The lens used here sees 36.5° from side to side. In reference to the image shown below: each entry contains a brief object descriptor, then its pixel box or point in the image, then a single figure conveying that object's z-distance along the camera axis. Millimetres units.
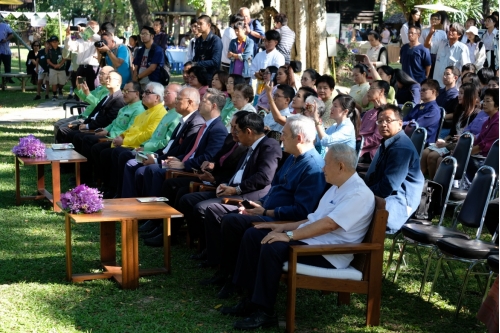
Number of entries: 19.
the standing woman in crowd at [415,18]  15695
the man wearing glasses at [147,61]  12438
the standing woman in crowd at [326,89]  8781
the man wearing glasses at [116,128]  9320
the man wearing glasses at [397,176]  5781
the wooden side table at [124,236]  5586
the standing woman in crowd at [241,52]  11312
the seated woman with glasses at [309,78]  9602
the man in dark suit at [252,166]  6152
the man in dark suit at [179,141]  7805
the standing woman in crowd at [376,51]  13438
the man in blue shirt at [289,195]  5301
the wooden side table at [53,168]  8117
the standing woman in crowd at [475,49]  13758
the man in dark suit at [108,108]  9922
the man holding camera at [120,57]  12852
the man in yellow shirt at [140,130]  8734
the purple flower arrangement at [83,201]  5598
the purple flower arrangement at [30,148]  8242
